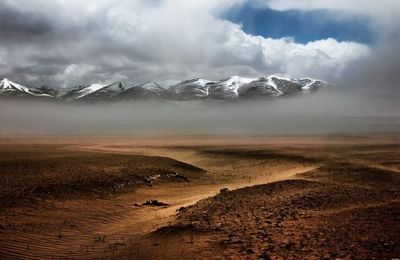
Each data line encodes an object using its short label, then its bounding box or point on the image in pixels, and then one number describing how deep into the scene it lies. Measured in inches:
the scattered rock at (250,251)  507.0
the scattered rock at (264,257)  484.6
